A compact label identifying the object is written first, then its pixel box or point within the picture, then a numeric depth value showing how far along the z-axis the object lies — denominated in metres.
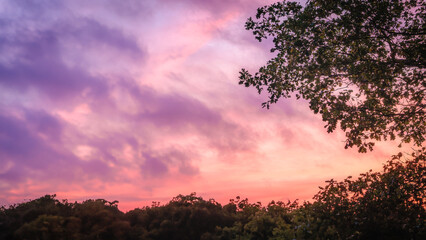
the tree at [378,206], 9.05
